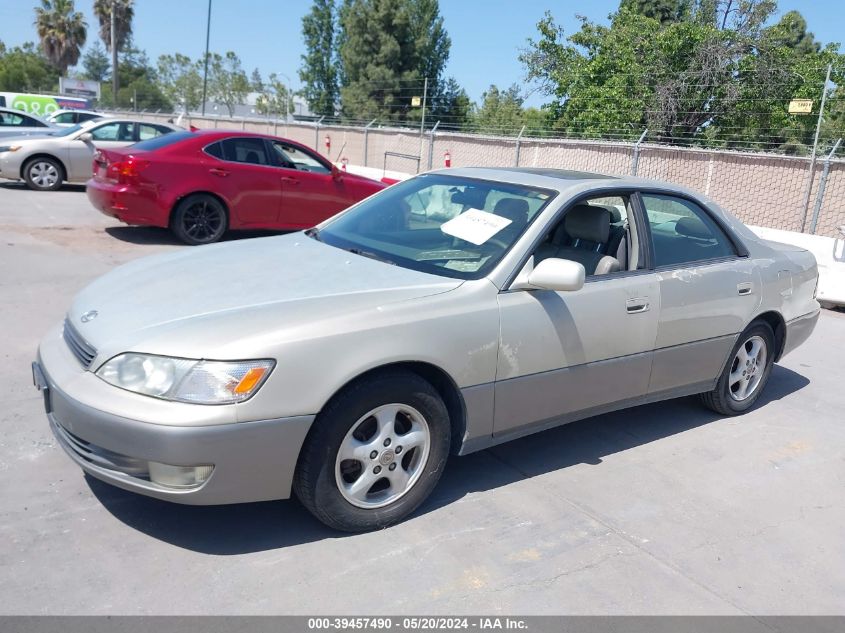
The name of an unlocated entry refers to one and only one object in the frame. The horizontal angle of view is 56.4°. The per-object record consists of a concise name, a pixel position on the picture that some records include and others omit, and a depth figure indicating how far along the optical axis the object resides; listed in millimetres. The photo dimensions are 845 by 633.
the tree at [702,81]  19703
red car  9258
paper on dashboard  4090
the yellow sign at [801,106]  11820
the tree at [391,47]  43531
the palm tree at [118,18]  59250
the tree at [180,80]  74750
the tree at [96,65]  97625
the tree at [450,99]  38247
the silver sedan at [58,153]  13898
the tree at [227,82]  75375
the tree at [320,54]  52062
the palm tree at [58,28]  62062
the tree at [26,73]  63219
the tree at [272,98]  66562
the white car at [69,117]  19766
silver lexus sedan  3027
